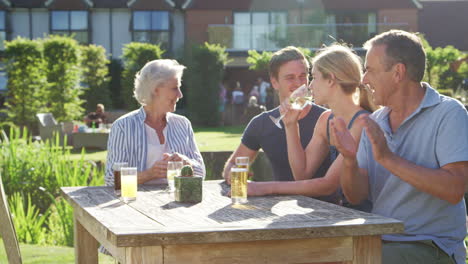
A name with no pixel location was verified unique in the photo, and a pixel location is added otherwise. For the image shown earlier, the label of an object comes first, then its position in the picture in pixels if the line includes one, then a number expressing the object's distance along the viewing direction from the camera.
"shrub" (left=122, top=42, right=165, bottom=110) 27.28
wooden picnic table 2.67
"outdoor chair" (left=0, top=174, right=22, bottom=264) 3.72
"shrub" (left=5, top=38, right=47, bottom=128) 21.33
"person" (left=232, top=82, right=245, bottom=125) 28.32
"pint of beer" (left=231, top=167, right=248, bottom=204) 3.53
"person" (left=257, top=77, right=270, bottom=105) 28.12
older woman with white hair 4.89
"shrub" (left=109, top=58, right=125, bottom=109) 31.39
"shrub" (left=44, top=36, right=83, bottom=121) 21.58
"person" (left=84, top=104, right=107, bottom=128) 18.05
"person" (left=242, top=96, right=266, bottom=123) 23.66
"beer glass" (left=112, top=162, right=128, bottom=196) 4.05
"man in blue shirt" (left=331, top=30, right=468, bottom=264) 3.20
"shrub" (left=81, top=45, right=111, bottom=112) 27.77
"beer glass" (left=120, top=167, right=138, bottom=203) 3.75
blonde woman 3.79
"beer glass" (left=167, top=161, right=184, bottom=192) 4.05
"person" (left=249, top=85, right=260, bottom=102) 28.06
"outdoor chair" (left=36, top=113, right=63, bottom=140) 16.78
